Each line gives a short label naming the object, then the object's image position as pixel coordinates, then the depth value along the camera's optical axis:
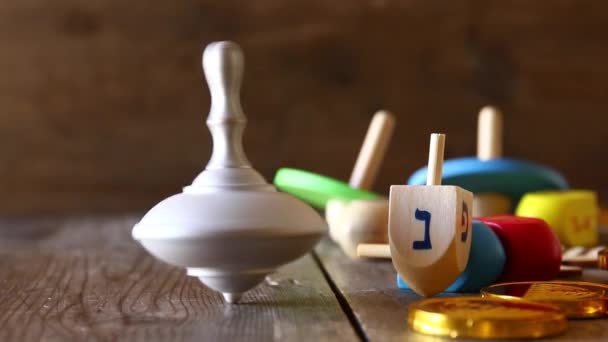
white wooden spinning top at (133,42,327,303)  0.38
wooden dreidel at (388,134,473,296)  0.40
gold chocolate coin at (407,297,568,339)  0.35
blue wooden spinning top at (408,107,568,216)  0.56
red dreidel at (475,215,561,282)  0.44
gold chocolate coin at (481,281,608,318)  0.38
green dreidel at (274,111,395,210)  0.55
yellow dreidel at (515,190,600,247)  0.56
